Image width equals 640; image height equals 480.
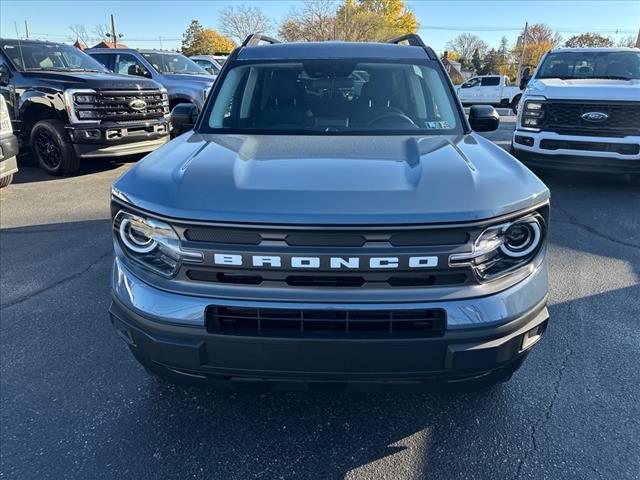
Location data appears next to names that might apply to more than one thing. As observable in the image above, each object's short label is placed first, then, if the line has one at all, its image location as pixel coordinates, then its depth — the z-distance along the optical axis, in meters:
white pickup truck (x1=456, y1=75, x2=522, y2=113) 24.81
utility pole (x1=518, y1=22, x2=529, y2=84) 58.97
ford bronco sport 1.69
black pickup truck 7.21
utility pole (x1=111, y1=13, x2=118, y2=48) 44.19
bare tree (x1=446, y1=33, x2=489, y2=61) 82.42
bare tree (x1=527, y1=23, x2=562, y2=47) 72.31
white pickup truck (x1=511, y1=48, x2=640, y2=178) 6.32
